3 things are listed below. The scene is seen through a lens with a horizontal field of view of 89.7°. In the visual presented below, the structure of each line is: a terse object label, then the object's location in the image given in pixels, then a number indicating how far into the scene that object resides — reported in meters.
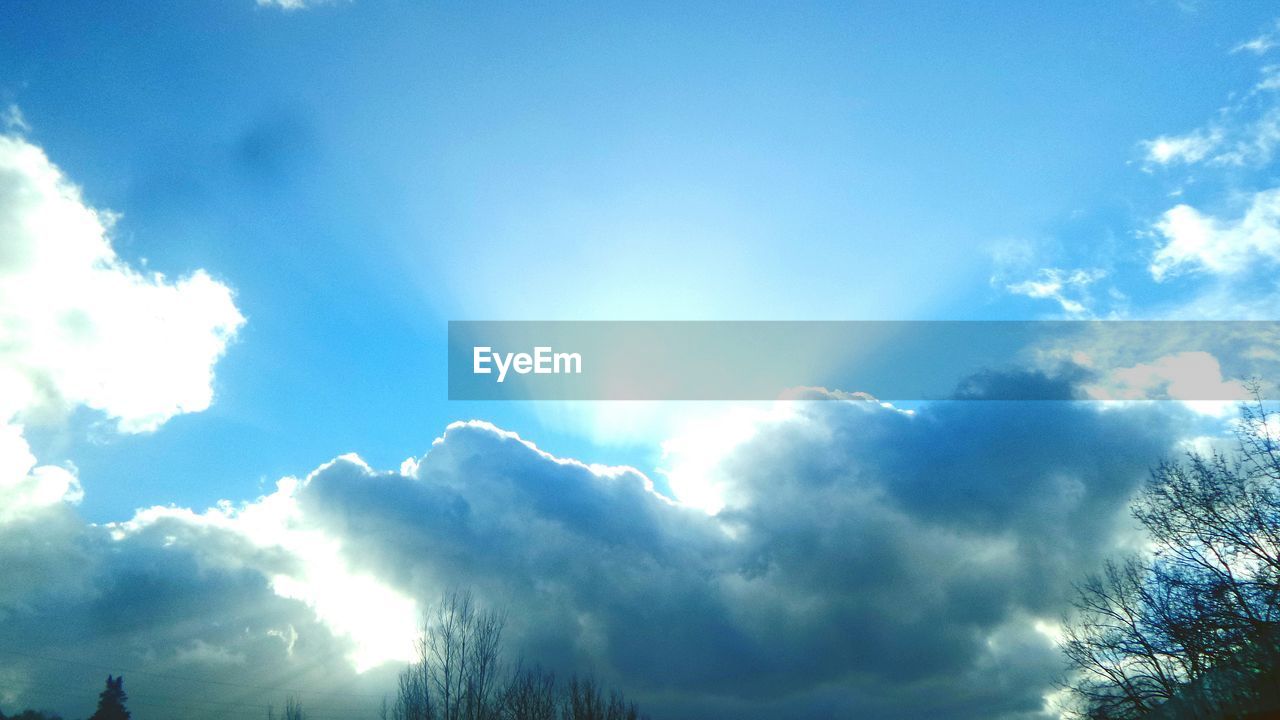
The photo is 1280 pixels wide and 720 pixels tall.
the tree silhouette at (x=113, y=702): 101.94
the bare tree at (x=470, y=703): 59.22
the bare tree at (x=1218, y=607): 27.31
